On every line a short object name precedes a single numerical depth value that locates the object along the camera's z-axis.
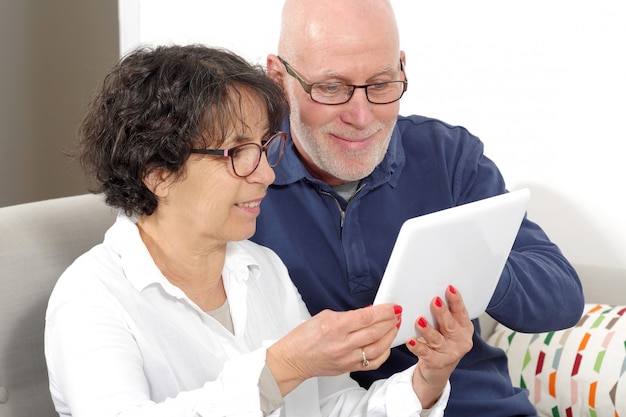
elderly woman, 1.40
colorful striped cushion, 2.01
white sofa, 1.58
